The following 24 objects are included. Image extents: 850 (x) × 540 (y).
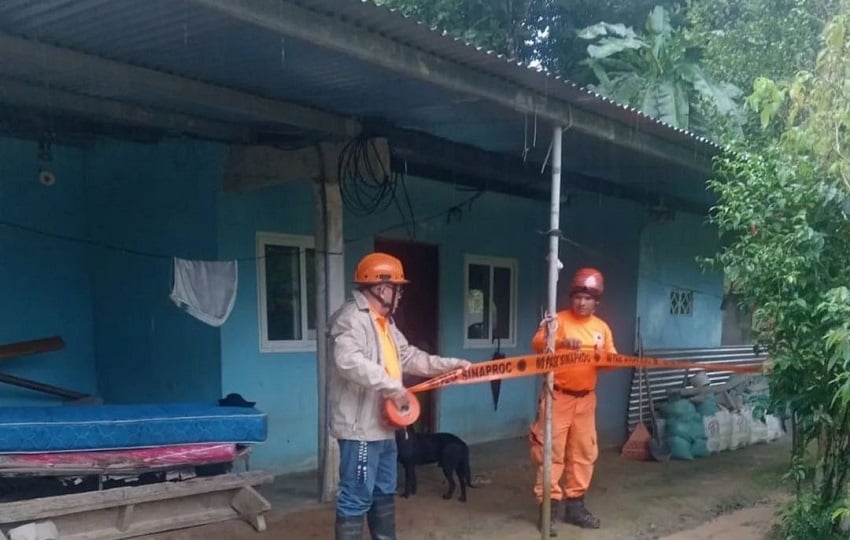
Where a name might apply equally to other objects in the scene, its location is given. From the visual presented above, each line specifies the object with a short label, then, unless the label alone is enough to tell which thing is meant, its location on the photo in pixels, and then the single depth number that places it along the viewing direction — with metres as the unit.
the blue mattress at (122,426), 5.05
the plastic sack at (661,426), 9.27
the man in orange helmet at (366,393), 4.52
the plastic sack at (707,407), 9.48
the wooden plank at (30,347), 6.67
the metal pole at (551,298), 5.47
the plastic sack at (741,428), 9.82
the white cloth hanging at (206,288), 6.16
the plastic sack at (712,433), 9.39
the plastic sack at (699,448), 9.20
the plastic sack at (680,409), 9.20
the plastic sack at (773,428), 10.55
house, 4.37
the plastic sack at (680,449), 9.07
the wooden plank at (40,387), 6.64
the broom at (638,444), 9.02
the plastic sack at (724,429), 9.59
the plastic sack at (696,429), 9.20
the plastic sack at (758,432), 10.24
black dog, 6.68
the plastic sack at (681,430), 9.16
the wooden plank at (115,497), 4.82
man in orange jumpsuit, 5.98
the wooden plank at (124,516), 5.25
